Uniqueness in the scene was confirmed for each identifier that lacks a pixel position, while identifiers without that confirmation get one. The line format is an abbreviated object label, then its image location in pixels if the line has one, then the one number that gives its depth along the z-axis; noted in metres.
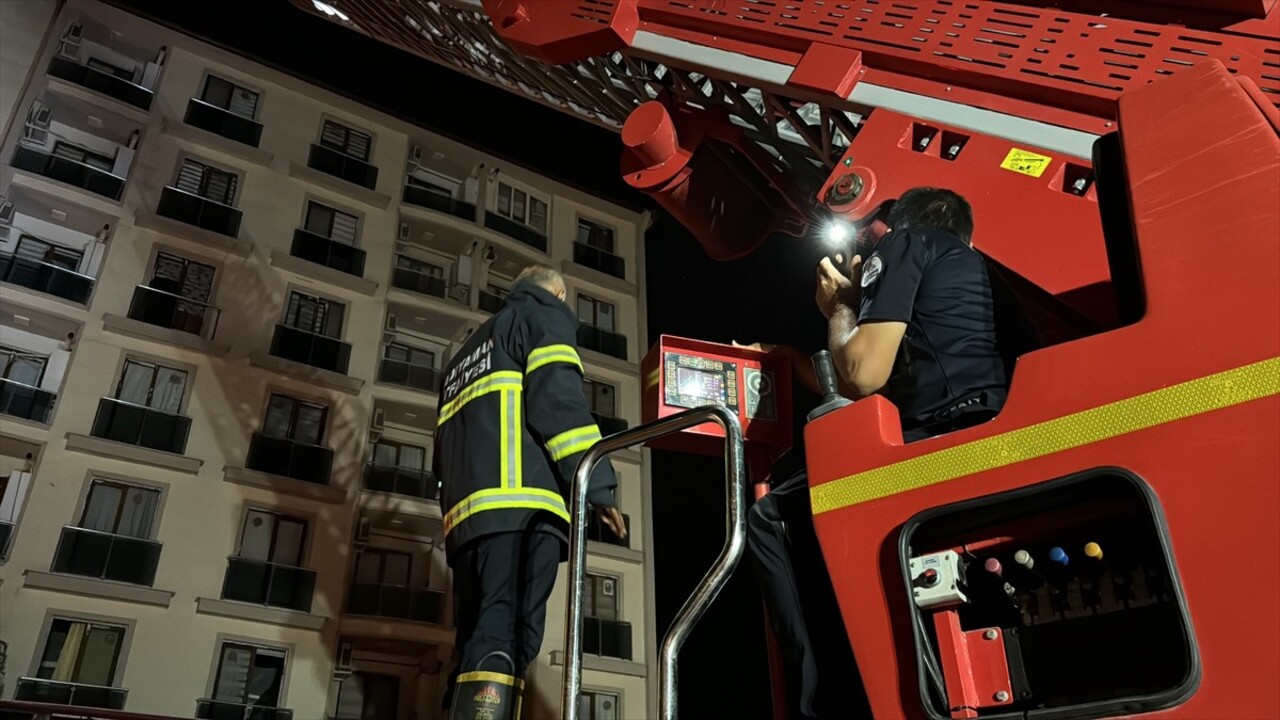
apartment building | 12.59
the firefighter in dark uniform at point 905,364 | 2.38
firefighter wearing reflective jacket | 3.05
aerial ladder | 1.70
